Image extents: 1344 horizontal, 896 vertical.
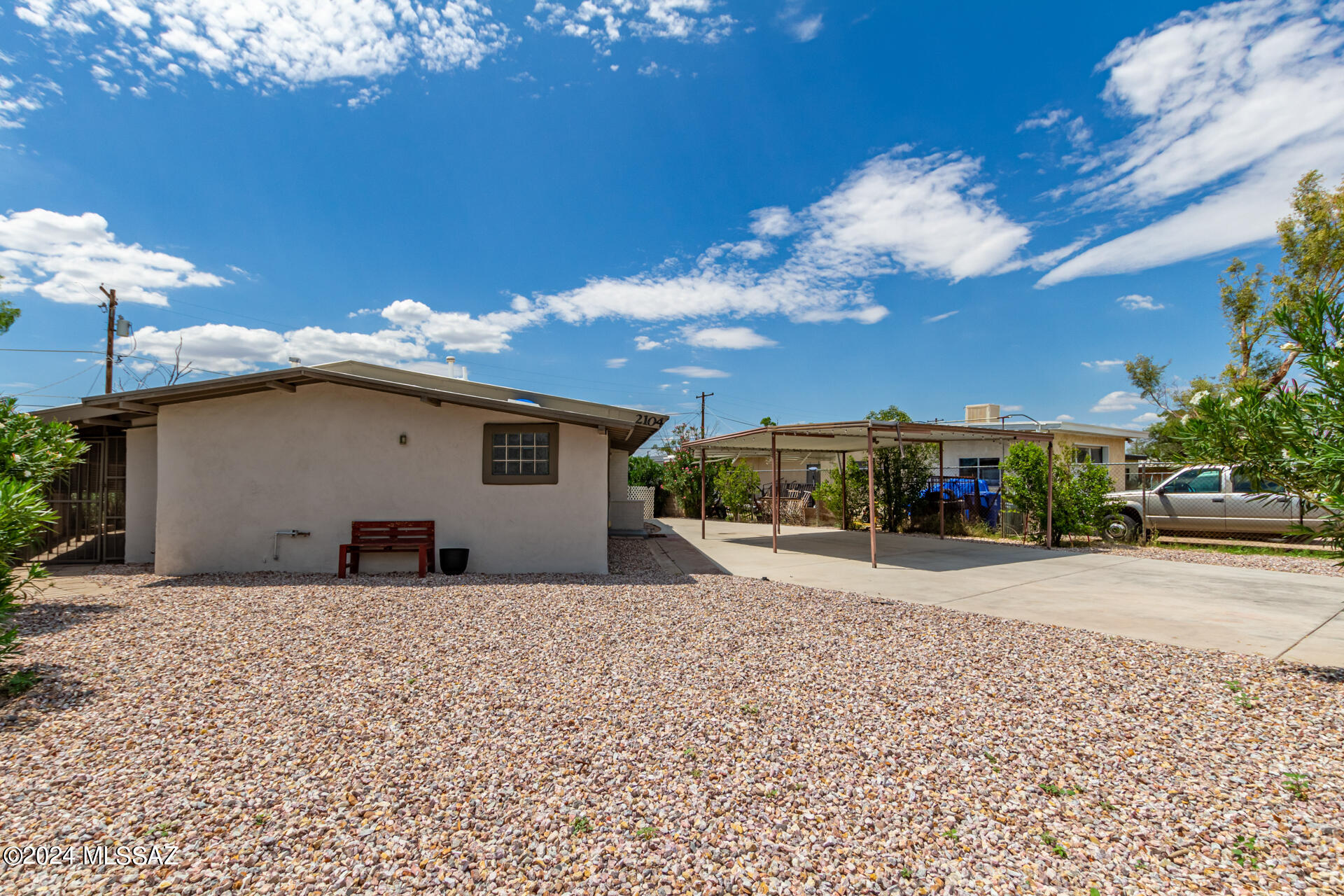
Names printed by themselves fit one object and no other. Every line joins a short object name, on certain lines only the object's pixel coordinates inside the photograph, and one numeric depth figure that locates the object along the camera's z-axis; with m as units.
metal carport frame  10.71
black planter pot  8.78
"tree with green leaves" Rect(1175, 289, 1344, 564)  4.19
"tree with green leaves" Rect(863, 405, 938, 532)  16.05
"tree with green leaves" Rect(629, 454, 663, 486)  23.69
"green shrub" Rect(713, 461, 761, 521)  19.94
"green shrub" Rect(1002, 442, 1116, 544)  12.87
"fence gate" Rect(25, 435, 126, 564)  10.42
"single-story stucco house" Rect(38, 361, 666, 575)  8.85
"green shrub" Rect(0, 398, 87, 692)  4.17
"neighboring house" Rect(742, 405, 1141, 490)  21.83
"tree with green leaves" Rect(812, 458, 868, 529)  16.81
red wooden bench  8.72
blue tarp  15.35
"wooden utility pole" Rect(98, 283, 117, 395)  21.86
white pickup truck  11.80
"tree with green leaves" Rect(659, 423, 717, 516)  21.36
